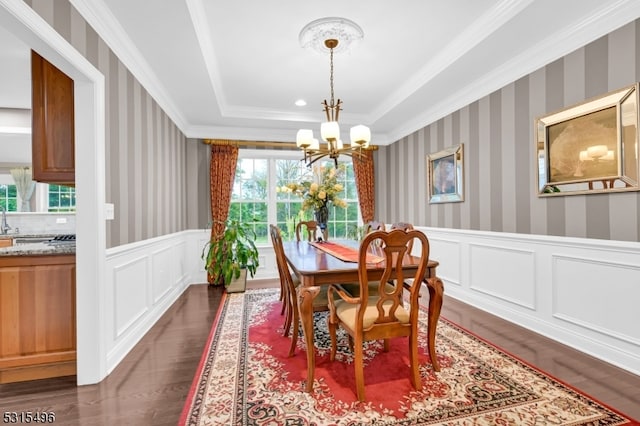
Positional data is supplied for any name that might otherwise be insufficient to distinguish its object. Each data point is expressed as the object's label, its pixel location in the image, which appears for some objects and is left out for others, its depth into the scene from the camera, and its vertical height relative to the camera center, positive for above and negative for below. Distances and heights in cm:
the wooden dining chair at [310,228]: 398 -21
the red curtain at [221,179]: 491 +56
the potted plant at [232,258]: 418 -64
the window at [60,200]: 488 +24
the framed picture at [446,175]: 381 +48
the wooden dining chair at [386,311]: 166 -63
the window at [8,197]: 510 +31
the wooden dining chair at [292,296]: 234 -68
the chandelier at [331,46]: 257 +157
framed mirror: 213 +51
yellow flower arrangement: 302 +23
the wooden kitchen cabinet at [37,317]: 203 -71
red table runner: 232 -37
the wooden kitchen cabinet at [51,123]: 209 +65
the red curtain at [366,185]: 555 +50
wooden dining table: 186 -45
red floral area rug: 162 -112
